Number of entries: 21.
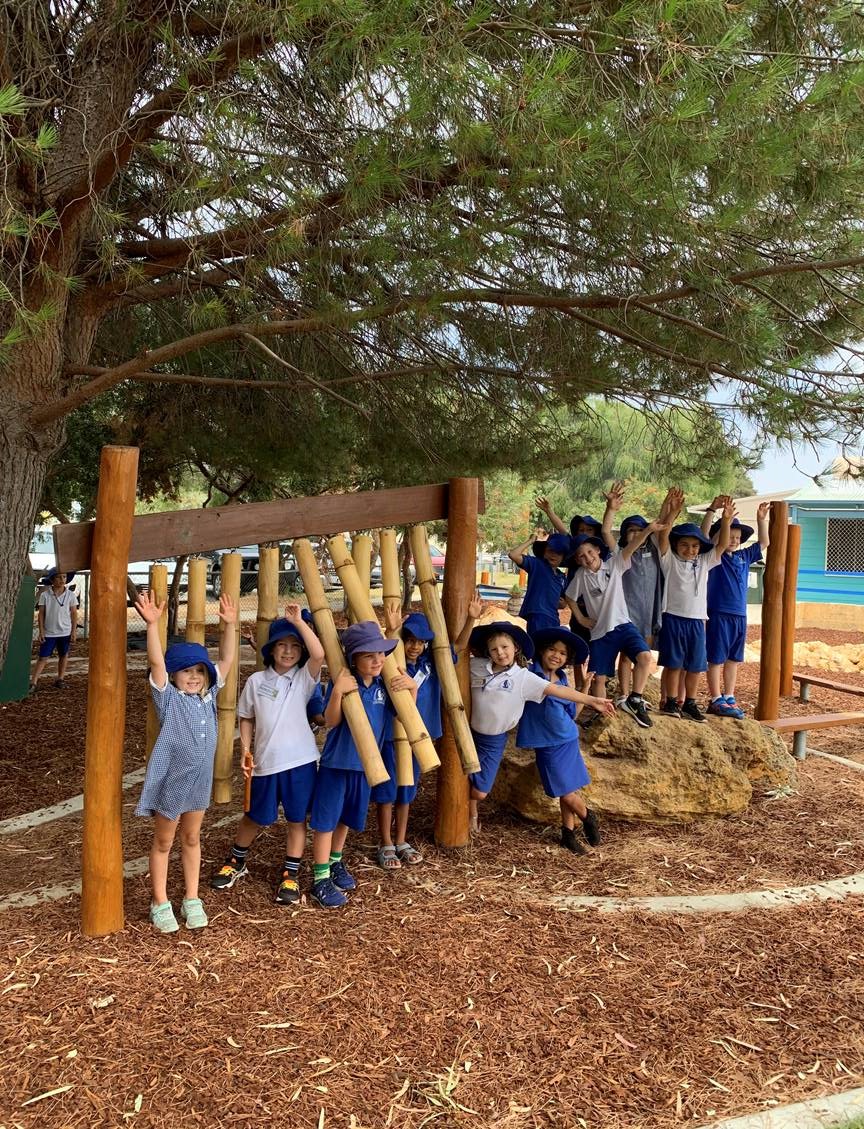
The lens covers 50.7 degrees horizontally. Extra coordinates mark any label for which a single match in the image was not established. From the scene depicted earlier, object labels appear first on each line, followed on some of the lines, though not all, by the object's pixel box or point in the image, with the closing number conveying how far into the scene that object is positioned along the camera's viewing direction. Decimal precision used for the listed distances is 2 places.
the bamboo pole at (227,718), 4.30
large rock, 5.55
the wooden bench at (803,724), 7.16
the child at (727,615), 6.69
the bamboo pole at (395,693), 4.34
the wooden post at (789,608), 9.23
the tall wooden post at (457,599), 4.95
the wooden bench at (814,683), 8.71
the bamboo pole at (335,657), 4.13
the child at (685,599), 6.10
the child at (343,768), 4.24
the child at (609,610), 5.77
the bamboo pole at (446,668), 4.71
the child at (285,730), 4.21
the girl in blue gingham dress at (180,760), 3.85
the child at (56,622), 10.26
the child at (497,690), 4.92
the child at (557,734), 4.98
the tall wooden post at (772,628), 8.01
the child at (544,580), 6.22
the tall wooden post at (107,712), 3.87
